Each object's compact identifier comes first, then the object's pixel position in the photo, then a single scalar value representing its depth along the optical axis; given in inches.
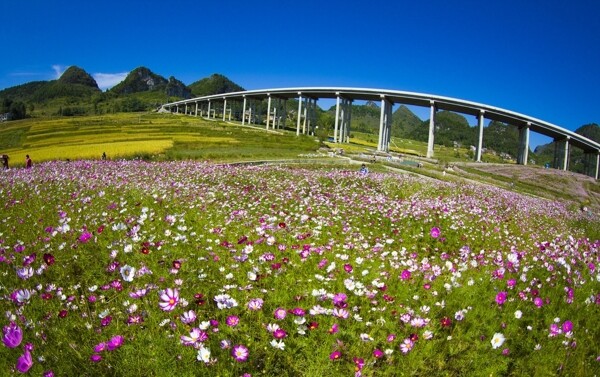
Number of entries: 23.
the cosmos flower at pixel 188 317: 91.0
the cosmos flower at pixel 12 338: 72.8
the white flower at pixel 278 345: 92.0
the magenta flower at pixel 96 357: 81.8
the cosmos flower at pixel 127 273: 106.7
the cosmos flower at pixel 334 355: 94.1
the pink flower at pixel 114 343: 84.7
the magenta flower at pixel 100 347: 84.9
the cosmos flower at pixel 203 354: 82.4
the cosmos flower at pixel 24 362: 69.7
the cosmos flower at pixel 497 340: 102.4
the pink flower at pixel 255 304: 100.3
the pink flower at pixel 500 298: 122.0
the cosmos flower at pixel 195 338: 86.7
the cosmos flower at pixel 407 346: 98.8
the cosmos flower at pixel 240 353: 83.7
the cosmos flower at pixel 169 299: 93.8
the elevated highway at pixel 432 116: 2256.4
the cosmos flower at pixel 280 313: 99.2
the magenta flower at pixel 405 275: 132.2
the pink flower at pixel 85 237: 152.0
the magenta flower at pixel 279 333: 92.4
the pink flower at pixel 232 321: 94.0
